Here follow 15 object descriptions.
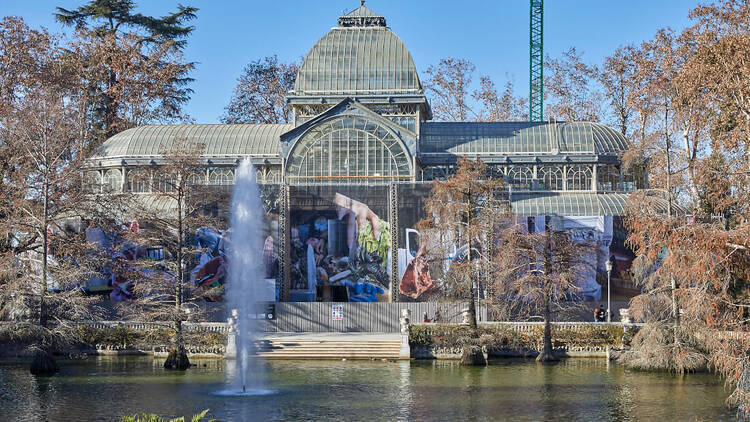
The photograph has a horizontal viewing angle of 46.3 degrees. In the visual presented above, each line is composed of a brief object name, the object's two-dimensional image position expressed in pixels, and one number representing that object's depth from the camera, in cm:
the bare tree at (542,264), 4062
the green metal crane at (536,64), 7975
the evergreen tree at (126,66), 7100
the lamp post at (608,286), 4728
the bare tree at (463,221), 4122
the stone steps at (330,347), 4266
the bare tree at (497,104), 8106
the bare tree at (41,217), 3544
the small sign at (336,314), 4922
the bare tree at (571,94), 7480
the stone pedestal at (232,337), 4269
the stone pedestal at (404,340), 4231
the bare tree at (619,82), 6825
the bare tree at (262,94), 7981
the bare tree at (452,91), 8025
